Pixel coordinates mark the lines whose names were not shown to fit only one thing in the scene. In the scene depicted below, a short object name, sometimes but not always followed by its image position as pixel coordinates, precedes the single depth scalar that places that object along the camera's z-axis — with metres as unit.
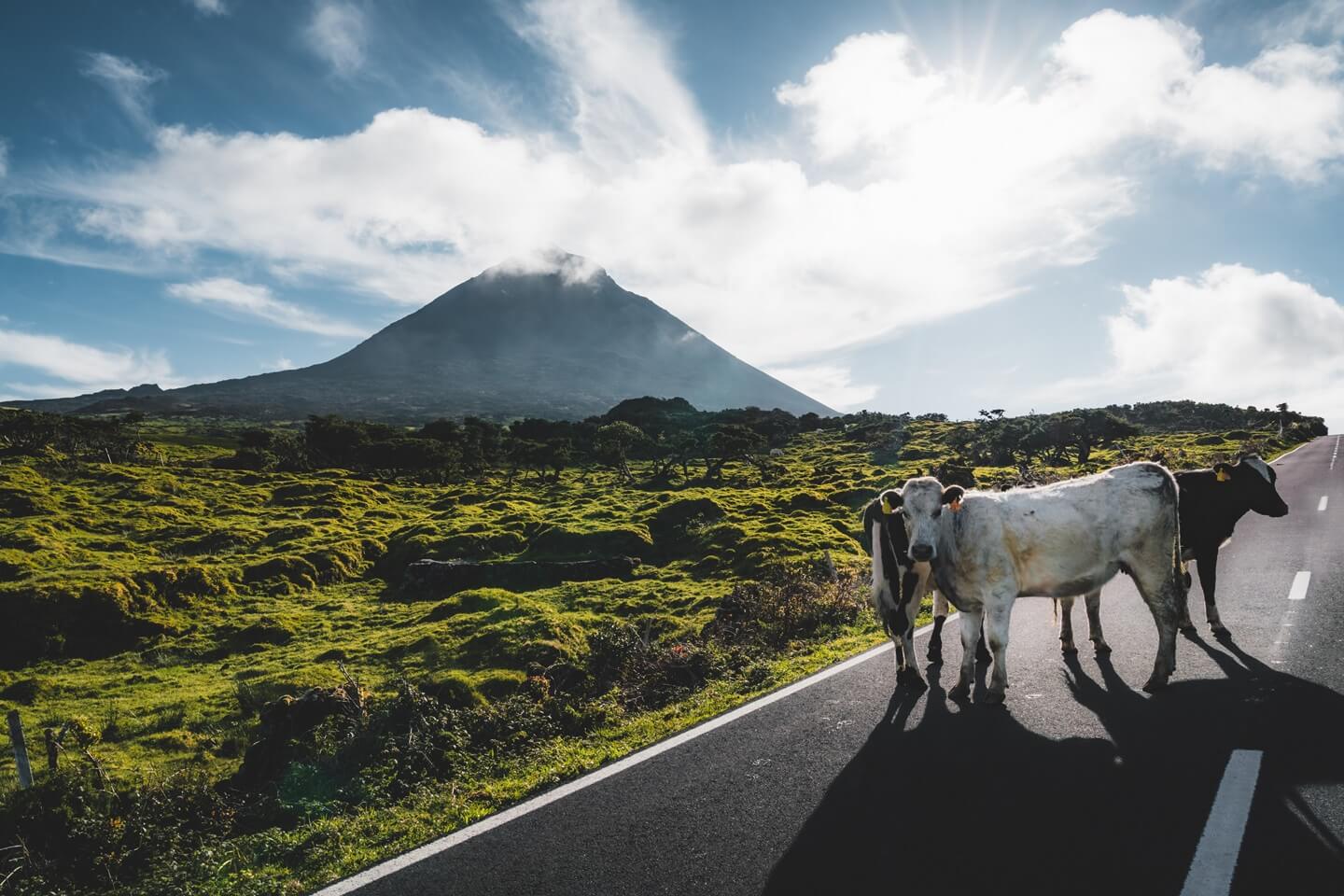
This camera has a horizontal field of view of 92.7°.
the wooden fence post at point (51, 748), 8.40
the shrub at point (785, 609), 12.28
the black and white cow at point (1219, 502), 9.53
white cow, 7.46
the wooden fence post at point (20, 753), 7.91
